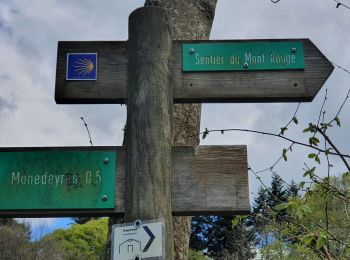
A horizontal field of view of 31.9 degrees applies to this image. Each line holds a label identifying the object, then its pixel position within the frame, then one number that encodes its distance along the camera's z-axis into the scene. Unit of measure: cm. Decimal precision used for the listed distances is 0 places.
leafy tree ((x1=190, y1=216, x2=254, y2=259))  3941
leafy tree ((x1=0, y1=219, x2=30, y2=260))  3014
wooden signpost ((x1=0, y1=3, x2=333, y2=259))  288
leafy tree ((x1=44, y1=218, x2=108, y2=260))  3219
